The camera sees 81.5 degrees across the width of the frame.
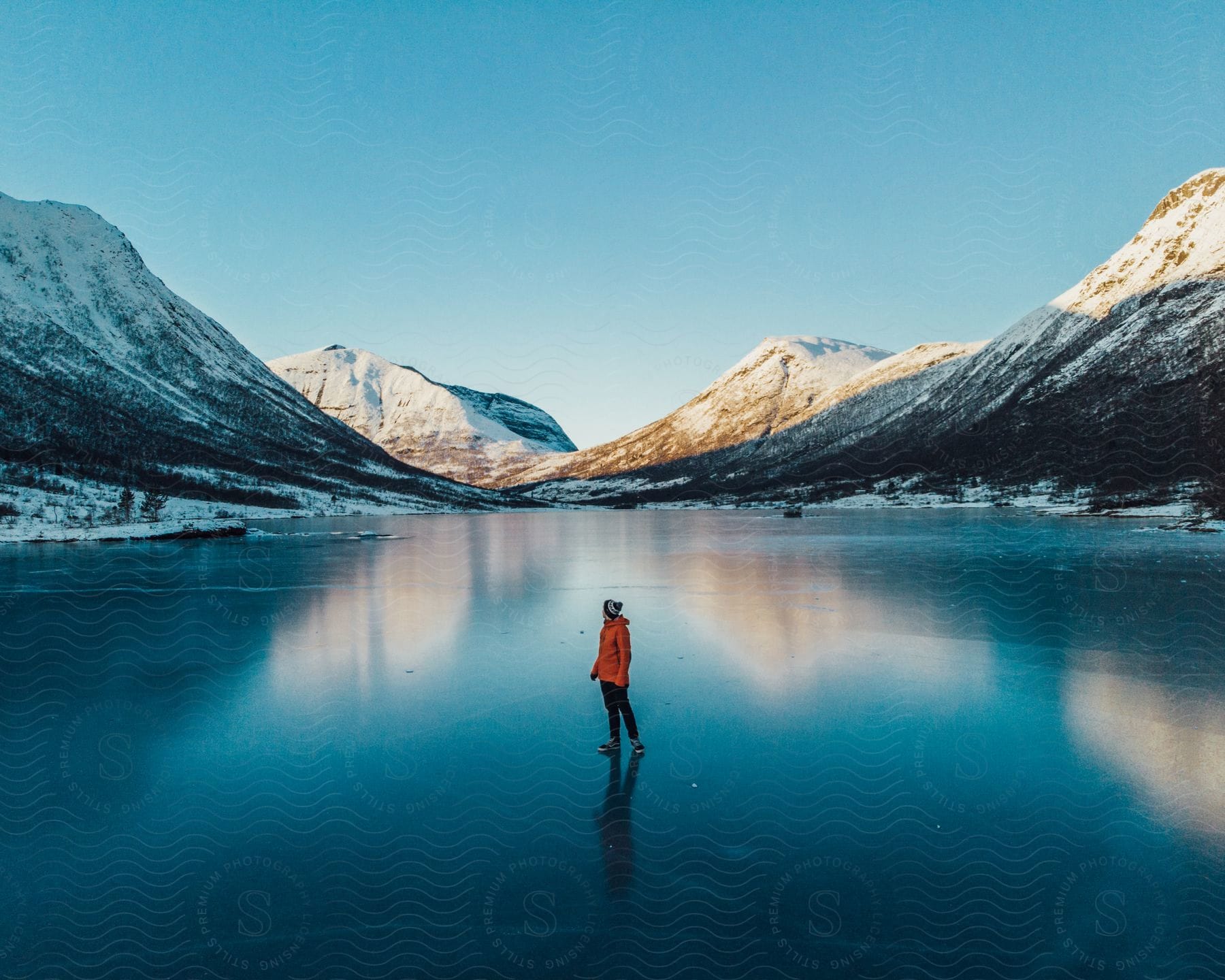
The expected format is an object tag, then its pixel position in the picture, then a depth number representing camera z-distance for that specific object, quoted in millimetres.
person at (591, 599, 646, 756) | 9148
